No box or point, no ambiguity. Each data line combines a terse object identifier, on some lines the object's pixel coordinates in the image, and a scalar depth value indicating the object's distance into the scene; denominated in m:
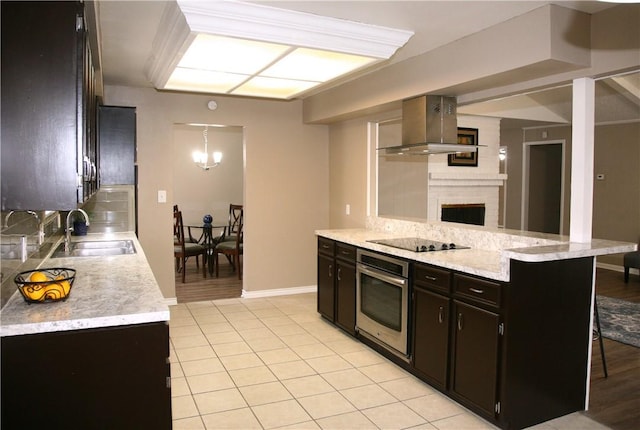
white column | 3.02
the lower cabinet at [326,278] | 4.68
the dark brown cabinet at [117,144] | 4.51
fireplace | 6.25
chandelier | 8.14
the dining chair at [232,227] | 7.72
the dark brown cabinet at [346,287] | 4.30
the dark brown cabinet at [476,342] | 2.77
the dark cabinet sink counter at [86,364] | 1.84
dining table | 7.30
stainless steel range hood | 3.85
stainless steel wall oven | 3.56
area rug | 4.42
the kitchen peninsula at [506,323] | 2.73
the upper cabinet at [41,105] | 1.77
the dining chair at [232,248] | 6.88
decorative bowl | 2.09
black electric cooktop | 3.61
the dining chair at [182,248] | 6.65
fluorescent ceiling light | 2.83
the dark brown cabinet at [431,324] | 3.14
